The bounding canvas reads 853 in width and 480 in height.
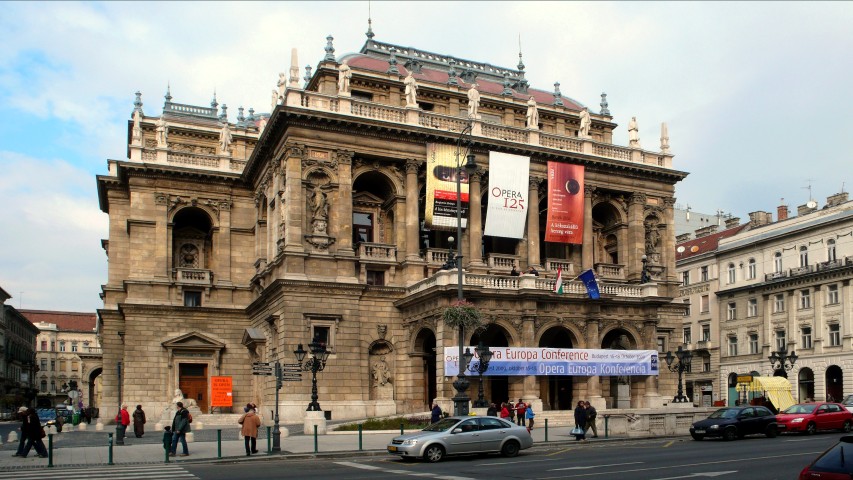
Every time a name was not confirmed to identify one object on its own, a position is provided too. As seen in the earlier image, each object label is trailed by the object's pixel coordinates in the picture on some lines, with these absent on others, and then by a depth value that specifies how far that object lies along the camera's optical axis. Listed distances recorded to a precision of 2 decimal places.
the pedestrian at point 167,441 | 27.22
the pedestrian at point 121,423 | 35.25
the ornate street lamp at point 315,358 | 36.31
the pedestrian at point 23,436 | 28.72
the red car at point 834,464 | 11.93
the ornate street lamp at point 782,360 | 50.14
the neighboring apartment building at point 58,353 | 155.12
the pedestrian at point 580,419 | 33.34
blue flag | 46.59
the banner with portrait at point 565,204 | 52.97
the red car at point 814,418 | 34.94
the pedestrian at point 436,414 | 35.00
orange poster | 50.38
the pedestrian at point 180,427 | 28.44
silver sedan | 25.98
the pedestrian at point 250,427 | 28.42
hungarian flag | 45.69
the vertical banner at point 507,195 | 50.69
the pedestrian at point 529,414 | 38.03
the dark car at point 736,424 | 32.62
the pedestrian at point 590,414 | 33.78
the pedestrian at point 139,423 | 39.11
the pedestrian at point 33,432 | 28.80
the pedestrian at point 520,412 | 38.03
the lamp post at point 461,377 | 31.27
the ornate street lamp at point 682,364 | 45.22
